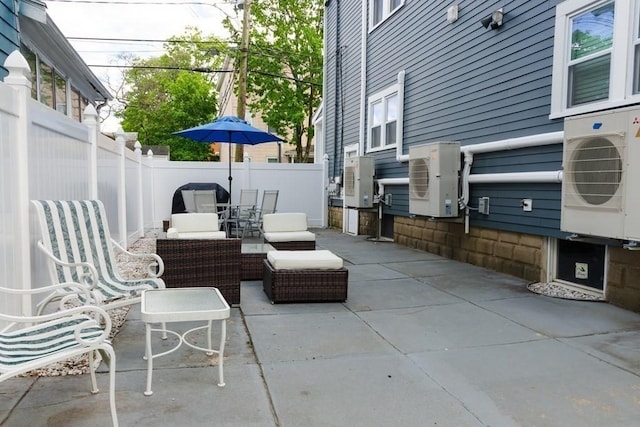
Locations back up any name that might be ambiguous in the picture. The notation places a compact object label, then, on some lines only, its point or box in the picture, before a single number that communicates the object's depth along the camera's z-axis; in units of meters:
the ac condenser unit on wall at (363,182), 9.21
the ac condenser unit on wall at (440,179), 6.29
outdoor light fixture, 5.77
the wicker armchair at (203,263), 4.09
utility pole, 14.41
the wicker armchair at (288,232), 6.27
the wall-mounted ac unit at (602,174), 3.51
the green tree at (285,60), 19.61
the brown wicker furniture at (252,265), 5.38
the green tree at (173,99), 24.17
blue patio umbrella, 8.38
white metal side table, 2.46
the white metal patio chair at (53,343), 1.83
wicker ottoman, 4.35
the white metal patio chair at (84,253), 3.05
